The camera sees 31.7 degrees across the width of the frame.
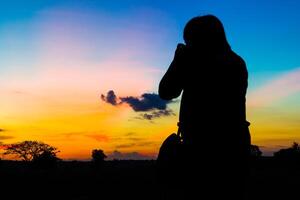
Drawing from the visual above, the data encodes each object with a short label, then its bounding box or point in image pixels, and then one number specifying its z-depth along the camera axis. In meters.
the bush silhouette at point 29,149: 63.03
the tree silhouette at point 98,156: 63.32
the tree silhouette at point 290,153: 63.31
